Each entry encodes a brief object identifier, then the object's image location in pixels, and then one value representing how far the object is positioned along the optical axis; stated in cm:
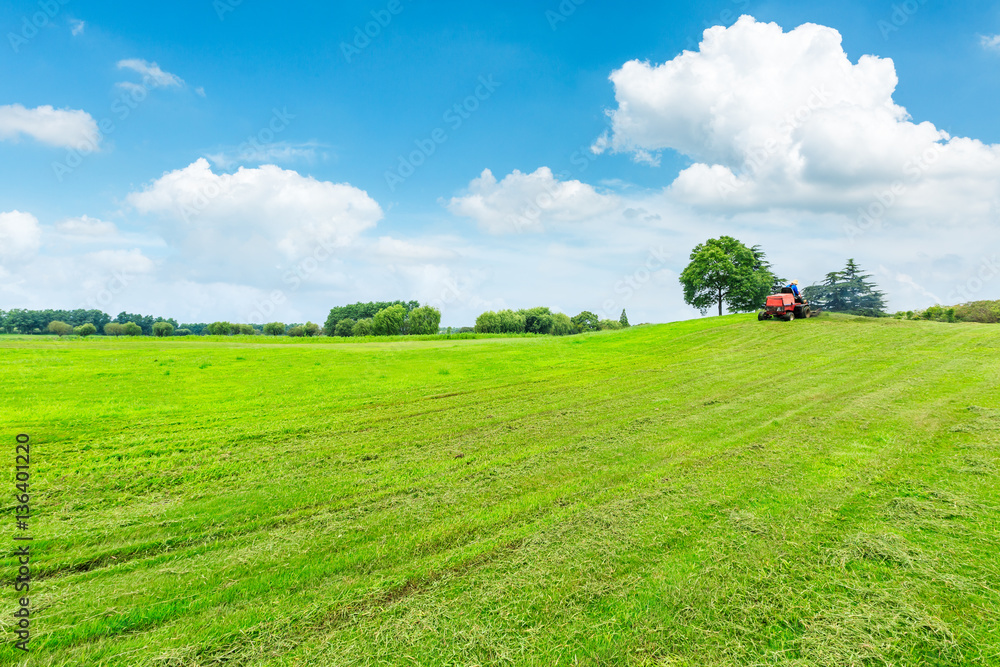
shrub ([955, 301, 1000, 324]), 3297
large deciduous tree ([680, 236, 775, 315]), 4603
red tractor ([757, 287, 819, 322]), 2583
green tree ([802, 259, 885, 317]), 4625
